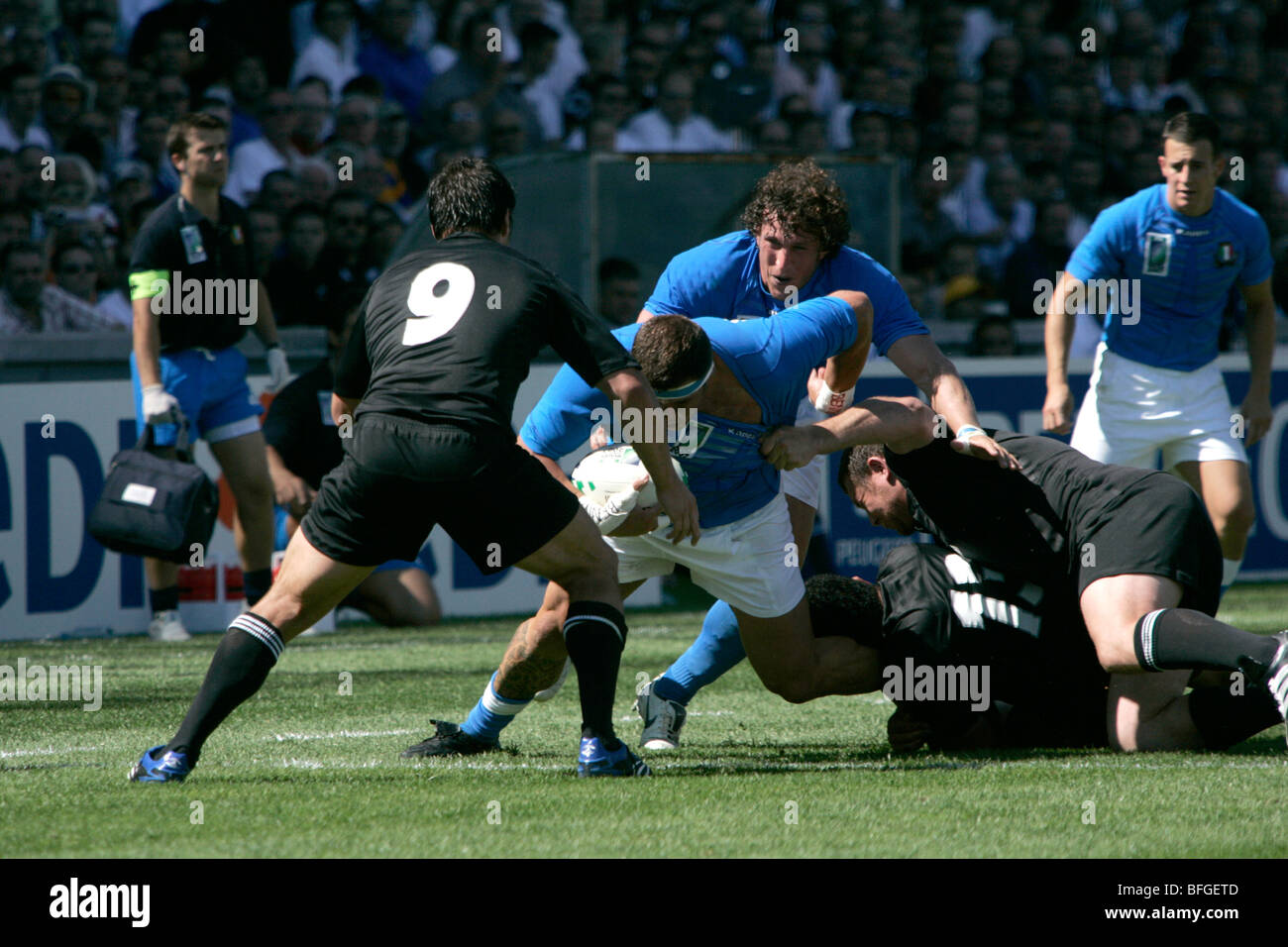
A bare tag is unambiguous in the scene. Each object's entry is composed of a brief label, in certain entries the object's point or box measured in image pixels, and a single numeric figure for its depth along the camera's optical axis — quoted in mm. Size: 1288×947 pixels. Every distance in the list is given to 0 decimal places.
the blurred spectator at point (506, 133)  11508
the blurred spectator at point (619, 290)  10367
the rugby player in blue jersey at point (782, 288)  5484
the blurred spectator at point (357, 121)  11320
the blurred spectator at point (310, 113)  11398
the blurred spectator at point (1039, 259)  12391
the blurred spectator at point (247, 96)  11383
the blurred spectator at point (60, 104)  10508
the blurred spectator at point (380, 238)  10562
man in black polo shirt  7996
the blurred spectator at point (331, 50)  11891
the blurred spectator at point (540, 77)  12391
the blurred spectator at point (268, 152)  11141
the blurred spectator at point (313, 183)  11016
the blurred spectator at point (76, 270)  9664
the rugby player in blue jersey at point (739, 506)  4910
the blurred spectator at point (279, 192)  10727
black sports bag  7363
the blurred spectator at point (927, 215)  12844
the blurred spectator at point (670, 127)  12375
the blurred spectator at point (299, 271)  10359
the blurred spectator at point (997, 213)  13336
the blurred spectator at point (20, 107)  10336
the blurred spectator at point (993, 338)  10930
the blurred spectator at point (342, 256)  10328
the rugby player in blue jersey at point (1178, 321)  7164
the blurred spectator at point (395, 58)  12125
